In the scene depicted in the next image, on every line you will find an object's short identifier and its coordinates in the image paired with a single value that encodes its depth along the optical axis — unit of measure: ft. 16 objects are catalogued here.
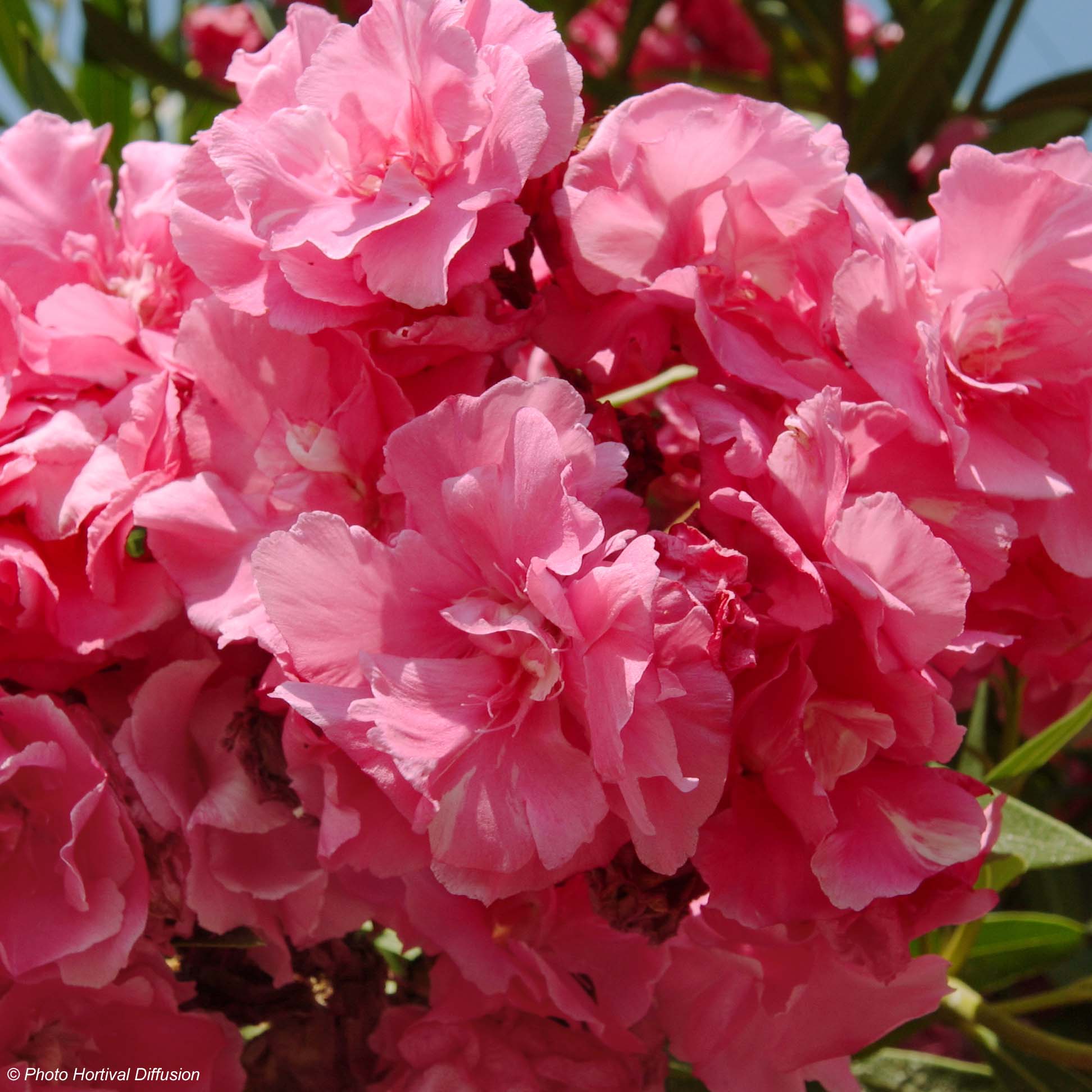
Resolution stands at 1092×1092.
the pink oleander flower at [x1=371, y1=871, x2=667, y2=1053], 1.18
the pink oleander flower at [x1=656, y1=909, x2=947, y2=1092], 1.17
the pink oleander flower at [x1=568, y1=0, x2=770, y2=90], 3.31
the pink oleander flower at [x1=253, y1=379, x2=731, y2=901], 1.02
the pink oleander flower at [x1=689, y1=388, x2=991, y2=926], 1.05
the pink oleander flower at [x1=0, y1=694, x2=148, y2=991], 1.12
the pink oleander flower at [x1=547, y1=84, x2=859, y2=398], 1.10
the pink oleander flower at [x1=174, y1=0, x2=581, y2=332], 1.08
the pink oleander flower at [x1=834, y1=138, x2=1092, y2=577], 1.09
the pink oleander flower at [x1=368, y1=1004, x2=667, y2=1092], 1.21
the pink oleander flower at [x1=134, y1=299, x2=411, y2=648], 1.11
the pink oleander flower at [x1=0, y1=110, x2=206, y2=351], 1.19
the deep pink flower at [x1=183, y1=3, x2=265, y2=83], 3.15
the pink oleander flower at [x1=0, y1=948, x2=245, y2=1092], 1.17
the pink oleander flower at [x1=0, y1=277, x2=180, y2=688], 1.12
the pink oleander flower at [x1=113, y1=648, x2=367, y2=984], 1.13
